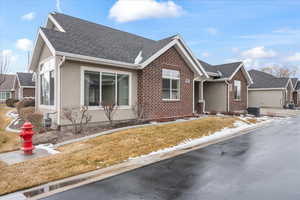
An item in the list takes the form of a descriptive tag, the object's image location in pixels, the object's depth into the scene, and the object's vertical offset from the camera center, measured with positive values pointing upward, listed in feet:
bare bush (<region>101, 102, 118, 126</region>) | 33.20 -1.96
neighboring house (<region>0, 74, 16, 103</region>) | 138.62 +5.15
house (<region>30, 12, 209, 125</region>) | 30.48 +5.00
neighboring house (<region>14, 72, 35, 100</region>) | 109.50 +6.82
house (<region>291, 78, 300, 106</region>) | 117.50 +2.58
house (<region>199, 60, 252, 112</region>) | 62.54 +3.26
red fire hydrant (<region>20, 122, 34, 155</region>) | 21.49 -4.50
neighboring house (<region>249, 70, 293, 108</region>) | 93.76 +2.64
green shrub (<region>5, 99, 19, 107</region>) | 96.24 -2.01
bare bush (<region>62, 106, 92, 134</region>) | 29.68 -3.08
